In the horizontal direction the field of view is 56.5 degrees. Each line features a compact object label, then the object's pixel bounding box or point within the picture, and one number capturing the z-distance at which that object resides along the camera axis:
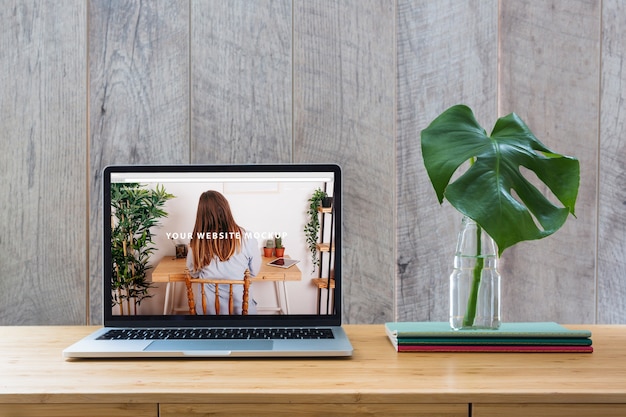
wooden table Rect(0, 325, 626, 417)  0.77
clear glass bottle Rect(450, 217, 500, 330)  1.05
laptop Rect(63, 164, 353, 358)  1.09
